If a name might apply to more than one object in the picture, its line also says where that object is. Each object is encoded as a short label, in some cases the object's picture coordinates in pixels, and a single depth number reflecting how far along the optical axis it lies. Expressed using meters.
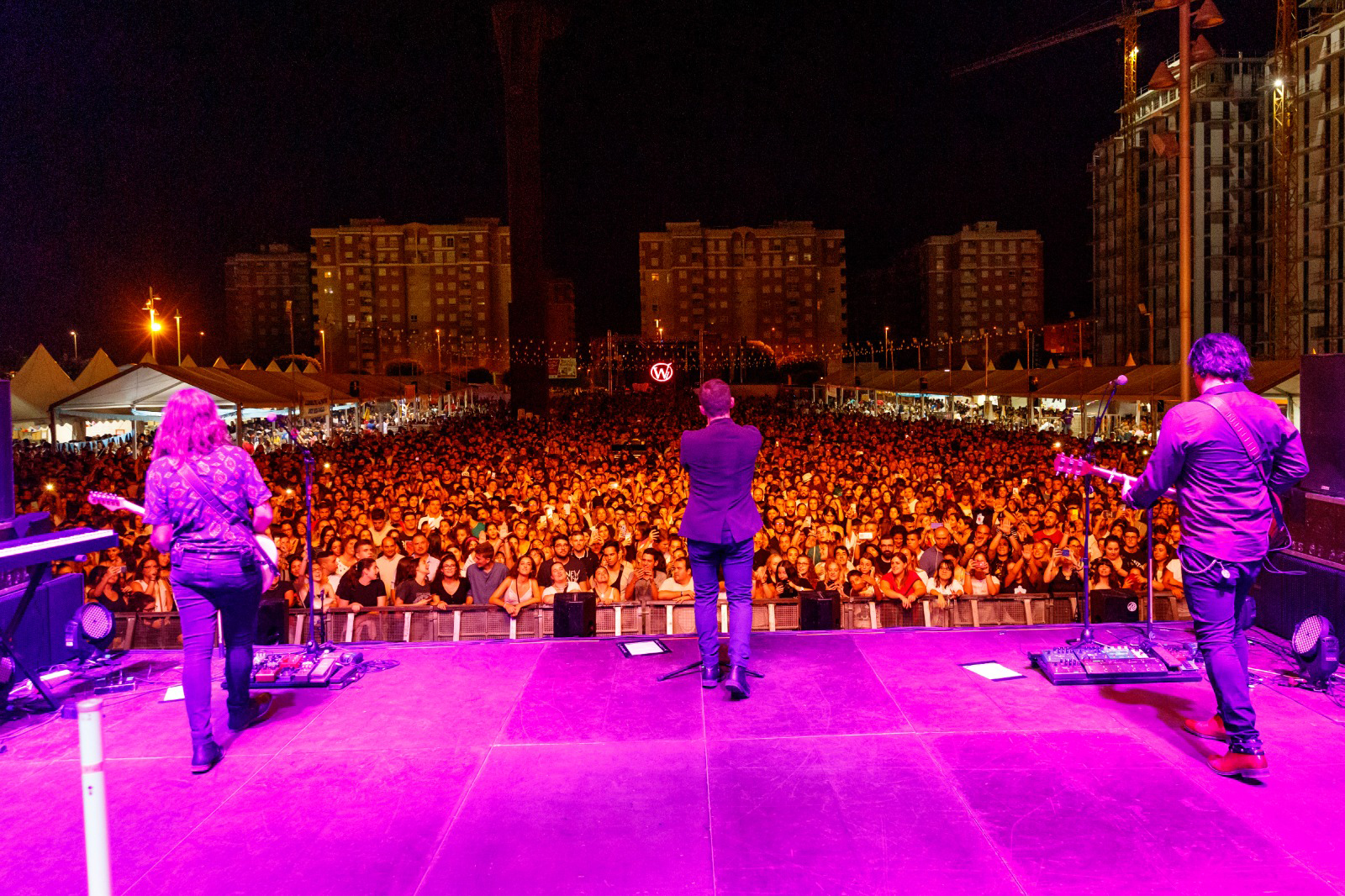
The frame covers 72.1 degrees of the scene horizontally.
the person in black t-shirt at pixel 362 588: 7.02
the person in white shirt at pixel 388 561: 7.71
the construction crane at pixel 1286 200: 52.75
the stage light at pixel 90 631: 4.65
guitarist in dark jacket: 3.15
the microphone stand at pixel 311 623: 4.44
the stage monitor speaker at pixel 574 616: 5.19
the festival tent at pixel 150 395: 15.80
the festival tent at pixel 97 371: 20.73
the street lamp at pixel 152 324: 27.73
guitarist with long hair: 3.32
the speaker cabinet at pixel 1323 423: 4.35
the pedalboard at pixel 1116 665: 4.08
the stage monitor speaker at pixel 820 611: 5.33
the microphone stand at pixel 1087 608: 3.78
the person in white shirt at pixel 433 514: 10.08
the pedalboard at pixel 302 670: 4.24
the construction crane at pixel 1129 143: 69.00
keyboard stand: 3.97
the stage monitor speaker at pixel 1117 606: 5.31
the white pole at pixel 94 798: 1.79
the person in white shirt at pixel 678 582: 7.01
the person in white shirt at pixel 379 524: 9.32
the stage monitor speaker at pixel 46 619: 4.40
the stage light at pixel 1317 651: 3.95
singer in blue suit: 3.98
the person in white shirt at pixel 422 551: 7.72
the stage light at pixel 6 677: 3.98
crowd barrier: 5.98
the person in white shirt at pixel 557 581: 7.16
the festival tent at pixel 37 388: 16.77
